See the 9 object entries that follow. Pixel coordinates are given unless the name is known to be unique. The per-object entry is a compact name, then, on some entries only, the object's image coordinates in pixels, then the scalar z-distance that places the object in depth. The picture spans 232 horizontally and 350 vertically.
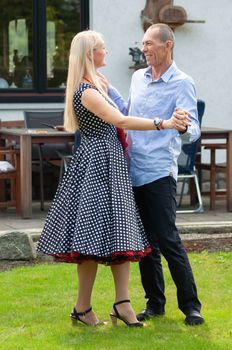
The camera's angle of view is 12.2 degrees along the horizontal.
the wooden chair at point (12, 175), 10.89
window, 12.66
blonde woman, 6.13
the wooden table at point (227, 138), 11.23
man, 6.33
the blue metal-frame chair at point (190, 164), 10.98
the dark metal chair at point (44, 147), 11.52
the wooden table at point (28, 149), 10.62
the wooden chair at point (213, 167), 11.39
